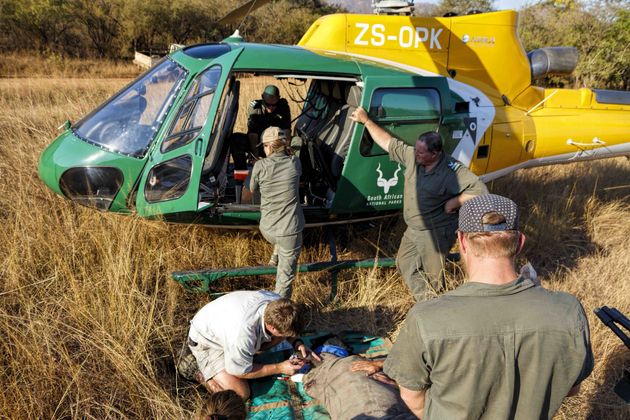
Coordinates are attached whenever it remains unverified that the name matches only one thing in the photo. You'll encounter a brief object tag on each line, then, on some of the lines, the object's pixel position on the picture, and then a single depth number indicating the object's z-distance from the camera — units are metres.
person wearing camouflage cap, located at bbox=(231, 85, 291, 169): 4.95
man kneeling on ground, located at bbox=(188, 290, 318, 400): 3.06
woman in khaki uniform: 3.81
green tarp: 3.17
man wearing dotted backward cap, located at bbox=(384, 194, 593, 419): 1.62
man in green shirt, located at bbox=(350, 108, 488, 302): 3.90
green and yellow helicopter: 4.04
